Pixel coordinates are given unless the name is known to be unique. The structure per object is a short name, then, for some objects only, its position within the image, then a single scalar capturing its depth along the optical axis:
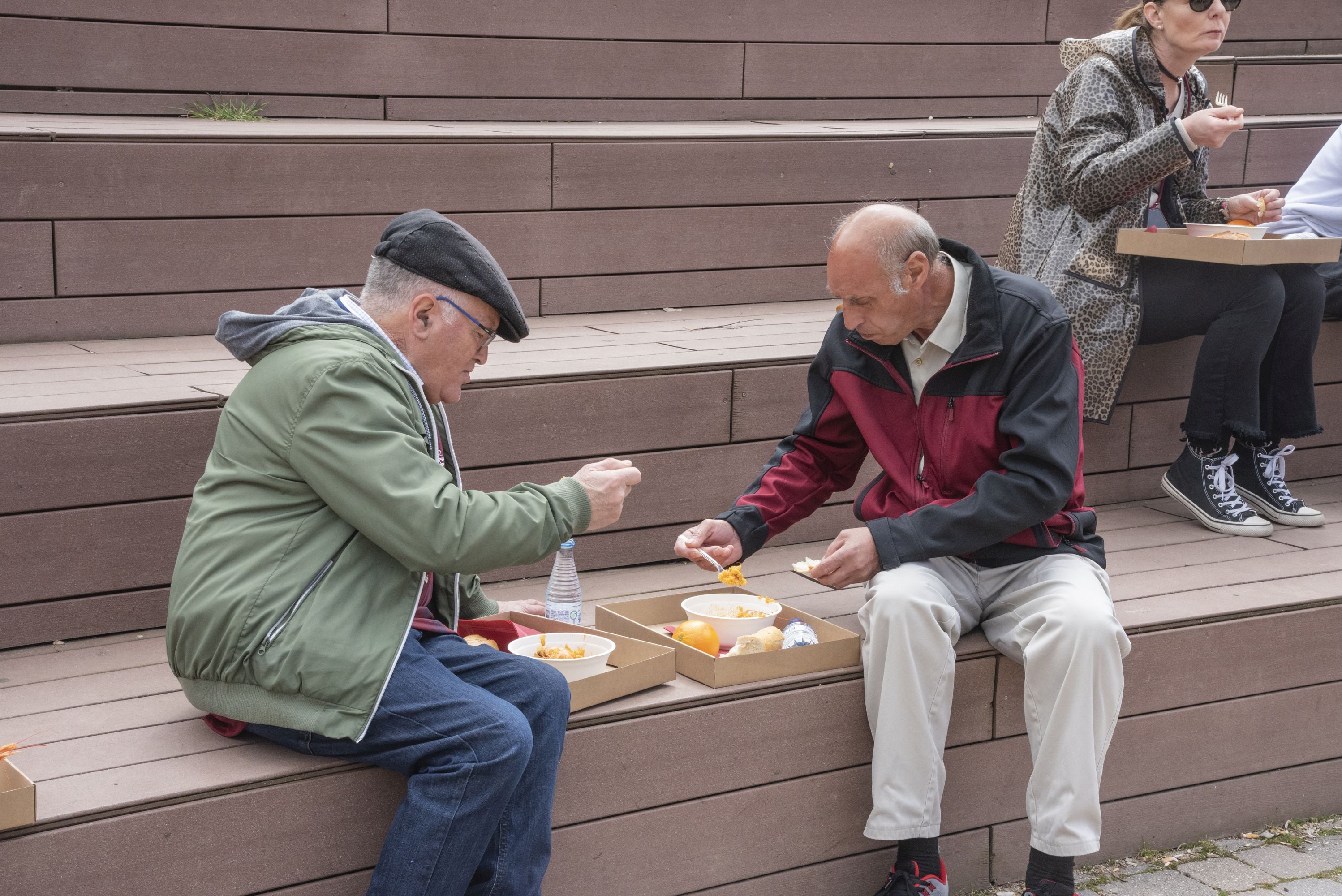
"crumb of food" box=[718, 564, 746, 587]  2.80
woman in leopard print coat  3.48
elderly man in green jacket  2.04
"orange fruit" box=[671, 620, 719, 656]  2.66
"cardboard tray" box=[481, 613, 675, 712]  2.43
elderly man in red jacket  2.57
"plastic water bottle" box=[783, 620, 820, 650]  2.72
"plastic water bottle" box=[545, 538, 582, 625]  2.84
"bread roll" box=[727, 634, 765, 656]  2.64
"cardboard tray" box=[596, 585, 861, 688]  2.58
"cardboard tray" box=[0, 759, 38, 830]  1.91
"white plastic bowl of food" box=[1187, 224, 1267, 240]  3.43
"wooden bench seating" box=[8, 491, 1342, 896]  2.11
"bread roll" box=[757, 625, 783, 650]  2.68
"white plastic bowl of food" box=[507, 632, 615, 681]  2.43
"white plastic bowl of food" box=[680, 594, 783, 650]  2.75
